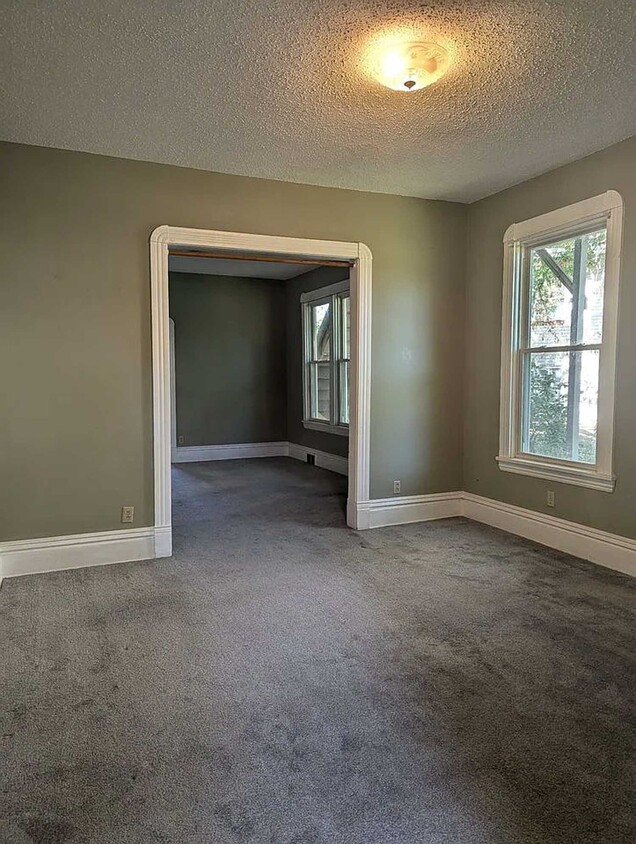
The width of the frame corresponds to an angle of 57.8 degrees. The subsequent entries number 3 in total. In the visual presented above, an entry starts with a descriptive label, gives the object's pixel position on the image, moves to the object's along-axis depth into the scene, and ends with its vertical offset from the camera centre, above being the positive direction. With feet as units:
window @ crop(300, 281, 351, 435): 24.11 +0.94
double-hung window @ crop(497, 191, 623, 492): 12.32 +0.84
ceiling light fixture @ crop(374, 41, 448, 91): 8.14 +4.59
